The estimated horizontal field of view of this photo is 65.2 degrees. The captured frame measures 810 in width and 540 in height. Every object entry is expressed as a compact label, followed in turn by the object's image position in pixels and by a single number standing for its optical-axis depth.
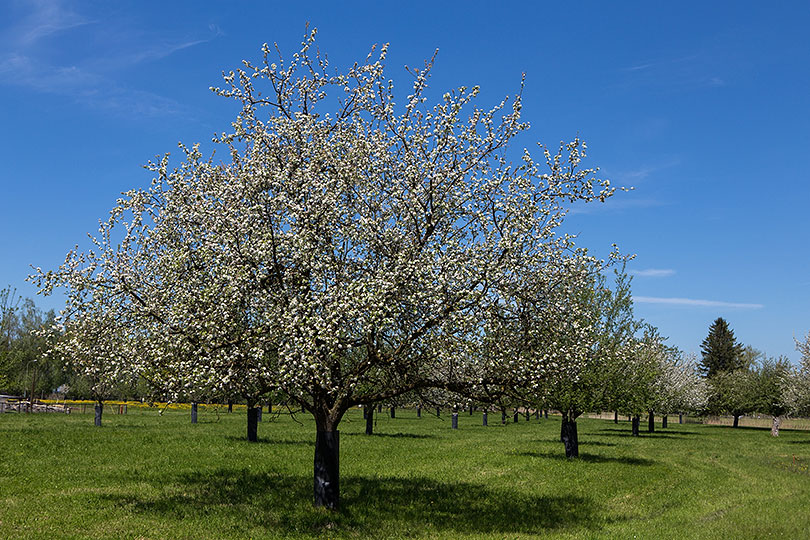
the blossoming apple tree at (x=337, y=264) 16.86
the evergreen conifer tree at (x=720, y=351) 133.75
